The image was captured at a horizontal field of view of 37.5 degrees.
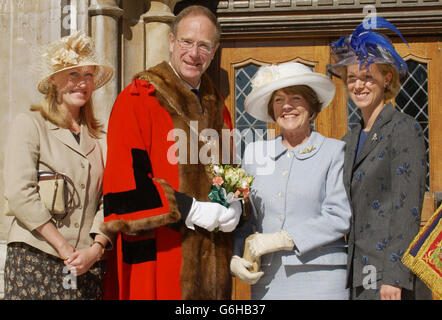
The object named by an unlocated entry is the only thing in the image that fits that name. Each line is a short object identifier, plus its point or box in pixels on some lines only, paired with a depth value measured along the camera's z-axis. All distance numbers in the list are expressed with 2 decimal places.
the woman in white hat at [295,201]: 3.20
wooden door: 5.12
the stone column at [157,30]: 4.96
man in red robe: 3.16
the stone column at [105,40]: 4.78
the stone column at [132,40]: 4.98
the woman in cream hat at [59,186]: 3.22
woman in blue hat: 3.08
